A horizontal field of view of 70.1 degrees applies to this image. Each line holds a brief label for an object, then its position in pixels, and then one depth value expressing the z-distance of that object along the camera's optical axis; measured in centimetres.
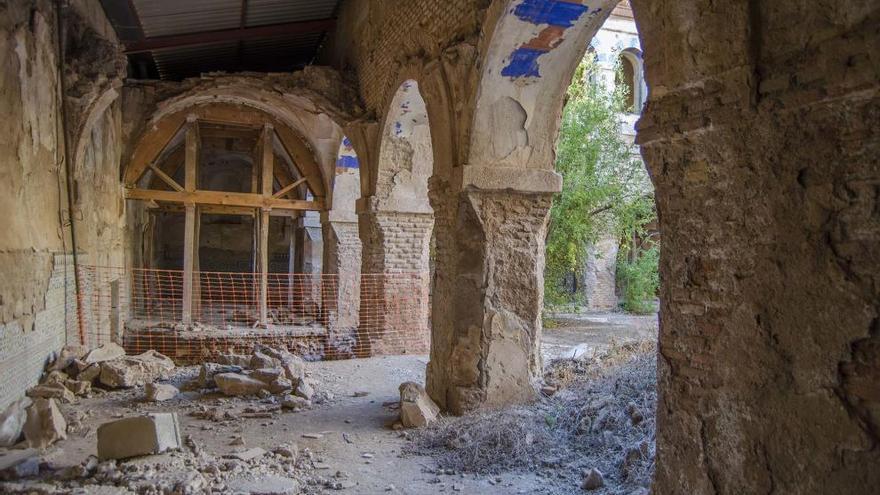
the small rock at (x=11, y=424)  466
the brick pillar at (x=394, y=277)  914
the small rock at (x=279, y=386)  656
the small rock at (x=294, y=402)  606
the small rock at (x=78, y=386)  636
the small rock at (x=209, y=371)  677
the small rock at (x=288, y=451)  461
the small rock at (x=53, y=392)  591
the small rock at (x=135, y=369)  668
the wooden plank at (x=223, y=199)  1069
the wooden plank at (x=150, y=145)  1070
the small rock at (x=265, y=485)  392
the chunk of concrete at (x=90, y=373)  659
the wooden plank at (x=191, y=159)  1098
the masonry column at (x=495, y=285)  571
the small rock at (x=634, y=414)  491
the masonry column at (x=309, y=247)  1485
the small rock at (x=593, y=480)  402
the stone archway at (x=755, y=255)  224
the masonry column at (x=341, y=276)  1082
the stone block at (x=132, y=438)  417
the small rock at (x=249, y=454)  454
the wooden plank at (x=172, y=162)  1303
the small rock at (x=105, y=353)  691
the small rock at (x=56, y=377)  633
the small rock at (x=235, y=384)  647
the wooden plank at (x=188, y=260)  1049
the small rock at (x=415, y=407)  546
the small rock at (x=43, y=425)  469
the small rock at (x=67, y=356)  664
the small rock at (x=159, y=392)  625
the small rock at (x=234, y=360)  734
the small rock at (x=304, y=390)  637
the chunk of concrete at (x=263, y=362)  704
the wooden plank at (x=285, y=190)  1166
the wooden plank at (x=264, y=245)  1082
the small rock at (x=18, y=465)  392
